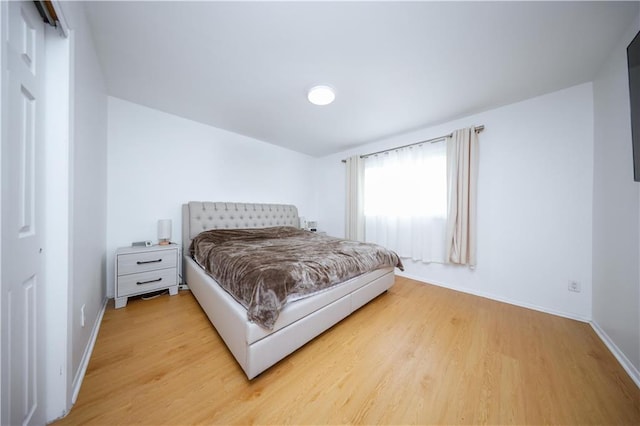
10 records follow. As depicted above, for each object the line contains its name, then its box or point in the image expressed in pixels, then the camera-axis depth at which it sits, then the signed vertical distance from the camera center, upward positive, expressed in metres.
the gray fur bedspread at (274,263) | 1.31 -0.46
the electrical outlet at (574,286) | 2.04 -0.75
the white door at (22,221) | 0.69 -0.05
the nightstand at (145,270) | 2.09 -0.68
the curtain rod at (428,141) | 2.56 +1.09
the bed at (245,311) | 1.25 -0.81
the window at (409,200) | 2.95 +0.20
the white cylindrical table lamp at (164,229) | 2.51 -0.24
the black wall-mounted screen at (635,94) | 1.25 +0.78
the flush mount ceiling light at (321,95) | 2.05 +1.26
